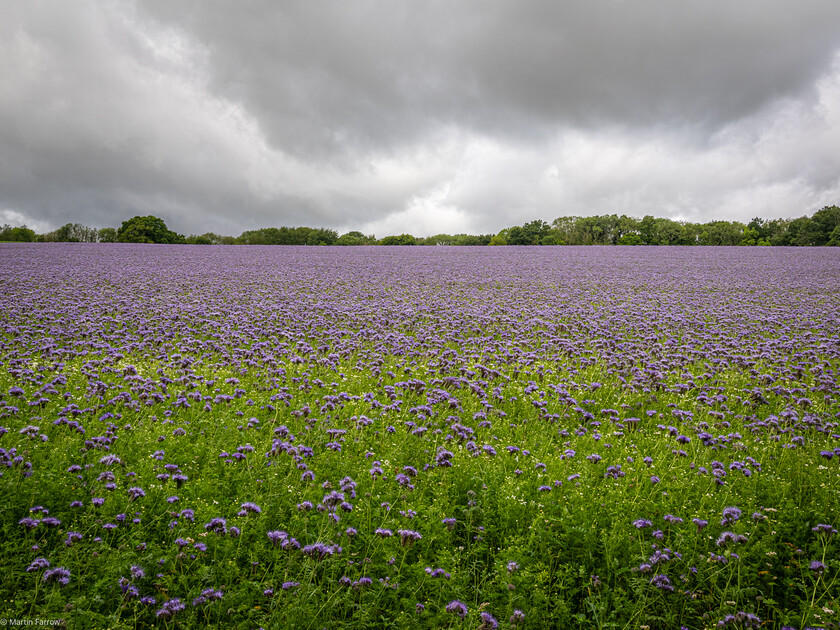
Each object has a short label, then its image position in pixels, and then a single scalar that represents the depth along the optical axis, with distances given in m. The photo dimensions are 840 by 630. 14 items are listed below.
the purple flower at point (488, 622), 2.69
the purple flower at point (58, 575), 2.65
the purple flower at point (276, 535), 3.17
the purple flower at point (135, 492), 3.44
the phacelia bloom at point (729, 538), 3.27
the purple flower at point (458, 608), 2.78
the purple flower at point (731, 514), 3.57
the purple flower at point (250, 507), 3.44
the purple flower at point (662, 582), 3.08
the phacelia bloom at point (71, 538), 3.08
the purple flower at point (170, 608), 2.63
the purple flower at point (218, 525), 3.21
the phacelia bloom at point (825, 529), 3.39
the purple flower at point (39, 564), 2.79
